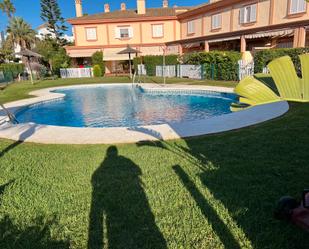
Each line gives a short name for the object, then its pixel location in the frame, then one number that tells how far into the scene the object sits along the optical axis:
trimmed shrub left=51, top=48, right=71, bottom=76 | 34.81
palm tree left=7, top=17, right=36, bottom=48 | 52.41
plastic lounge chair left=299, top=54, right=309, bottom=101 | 1.38
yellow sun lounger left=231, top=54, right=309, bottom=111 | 1.40
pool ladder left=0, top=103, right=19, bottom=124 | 9.69
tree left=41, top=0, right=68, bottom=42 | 43.56
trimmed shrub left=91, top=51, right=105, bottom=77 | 33.72
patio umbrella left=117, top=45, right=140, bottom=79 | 25.25
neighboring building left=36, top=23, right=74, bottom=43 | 69.62
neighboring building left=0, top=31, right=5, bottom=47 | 57.78
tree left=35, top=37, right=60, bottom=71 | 38.11
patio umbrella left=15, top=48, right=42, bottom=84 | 23.79
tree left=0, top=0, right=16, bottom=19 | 45.19
